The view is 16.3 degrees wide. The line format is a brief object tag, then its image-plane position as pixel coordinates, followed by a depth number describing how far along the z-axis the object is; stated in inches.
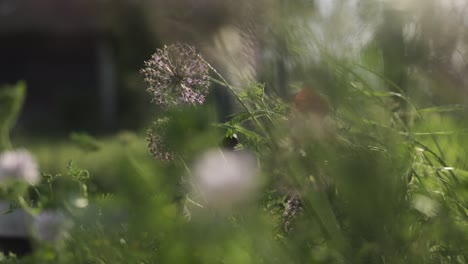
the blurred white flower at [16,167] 77.9
